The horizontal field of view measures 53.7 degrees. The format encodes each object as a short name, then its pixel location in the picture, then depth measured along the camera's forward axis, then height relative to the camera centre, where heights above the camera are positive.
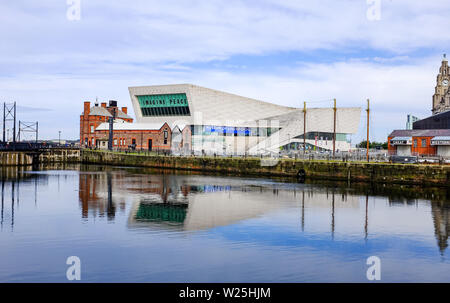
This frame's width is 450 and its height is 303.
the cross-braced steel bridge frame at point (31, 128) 117.76 +6.79
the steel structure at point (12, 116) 90.11 +7.75
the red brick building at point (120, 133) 89.62 +4.35
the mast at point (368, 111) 60.56 +6.14
